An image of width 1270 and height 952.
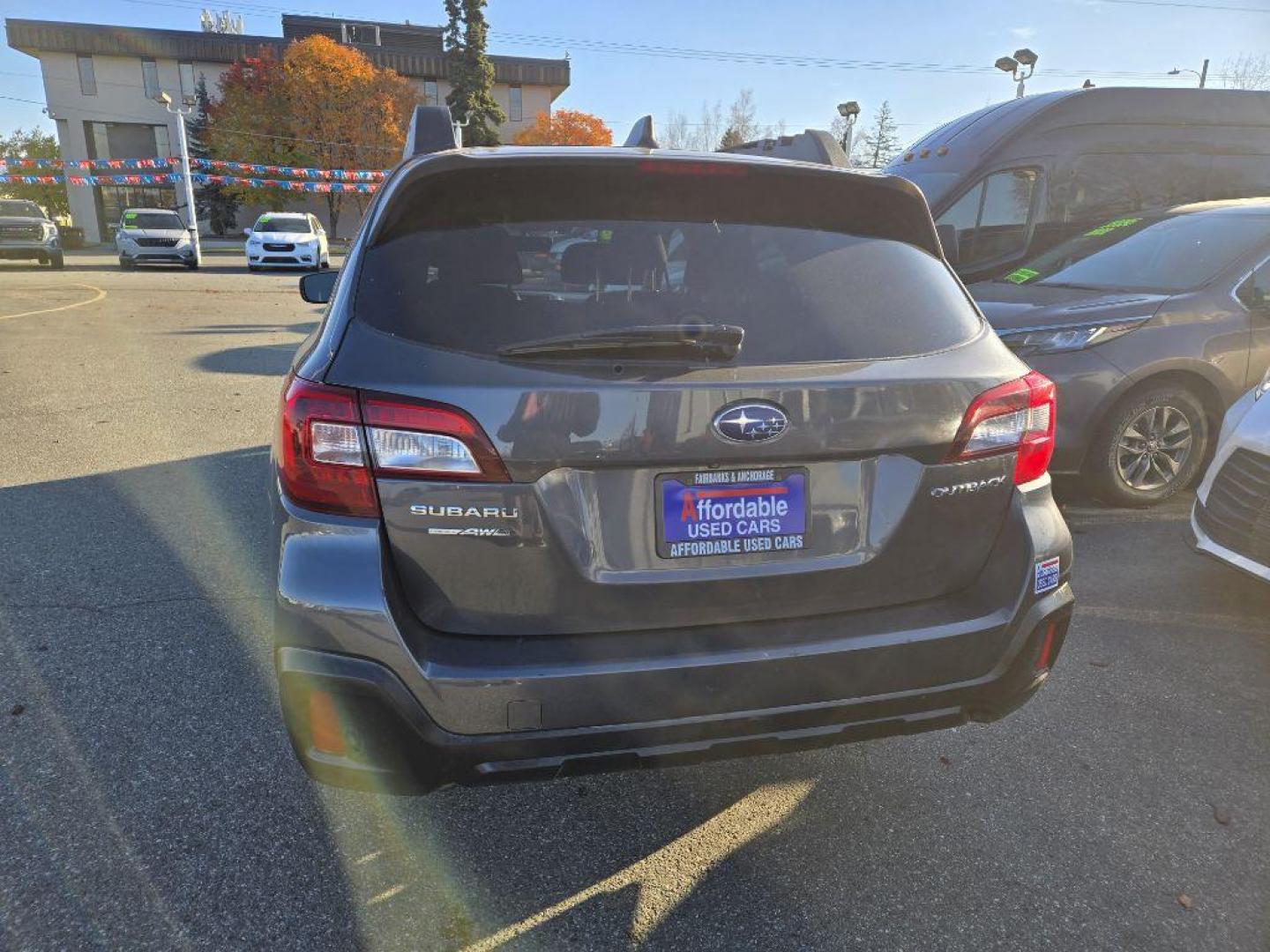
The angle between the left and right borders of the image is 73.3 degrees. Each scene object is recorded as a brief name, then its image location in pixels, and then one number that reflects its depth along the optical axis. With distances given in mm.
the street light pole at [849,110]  19219
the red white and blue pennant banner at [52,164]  30159
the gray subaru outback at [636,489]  1803
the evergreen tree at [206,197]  53219
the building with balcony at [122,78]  52281
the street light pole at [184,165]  25938
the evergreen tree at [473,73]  53094
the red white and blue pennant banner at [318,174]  35153
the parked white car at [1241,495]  3418
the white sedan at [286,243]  24406
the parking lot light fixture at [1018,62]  23062
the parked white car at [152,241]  24375
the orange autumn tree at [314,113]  47812
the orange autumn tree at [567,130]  55188
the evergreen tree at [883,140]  86325
